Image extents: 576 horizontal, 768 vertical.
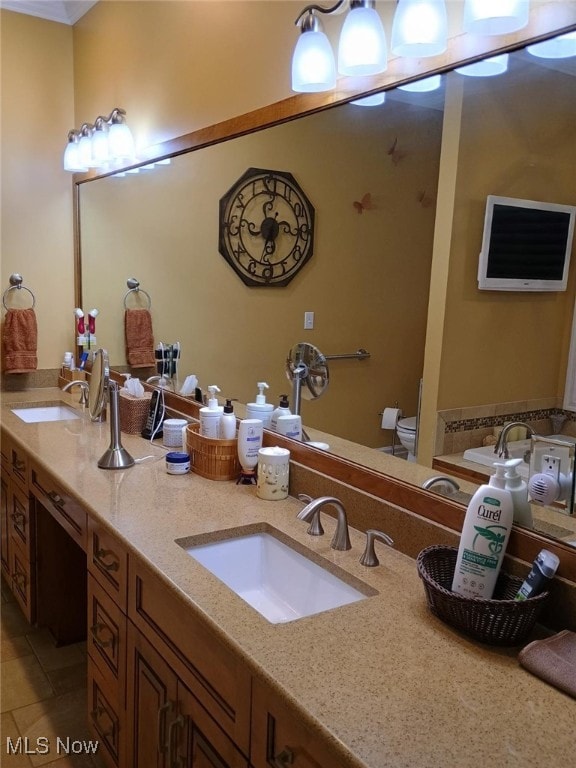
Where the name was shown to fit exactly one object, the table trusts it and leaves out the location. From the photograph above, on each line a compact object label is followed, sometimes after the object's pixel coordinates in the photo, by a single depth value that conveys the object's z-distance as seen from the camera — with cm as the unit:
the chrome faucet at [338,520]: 139
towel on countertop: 97
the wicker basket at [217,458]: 193
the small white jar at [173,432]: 228
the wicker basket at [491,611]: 104
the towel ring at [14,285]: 320
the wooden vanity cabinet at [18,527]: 241
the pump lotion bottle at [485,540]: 113
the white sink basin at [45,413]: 297
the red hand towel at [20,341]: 318
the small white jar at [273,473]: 176
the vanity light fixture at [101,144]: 274
